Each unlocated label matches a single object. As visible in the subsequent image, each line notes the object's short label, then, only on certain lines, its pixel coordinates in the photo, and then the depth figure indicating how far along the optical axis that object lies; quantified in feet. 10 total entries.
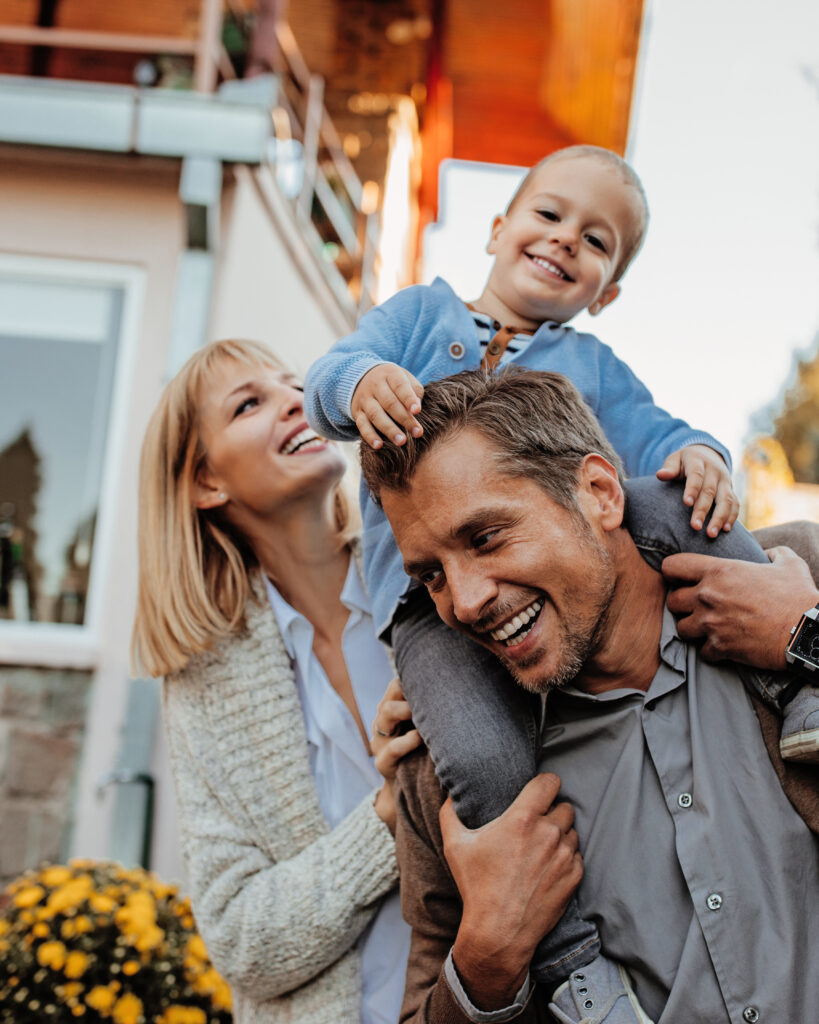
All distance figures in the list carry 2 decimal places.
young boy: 5.79
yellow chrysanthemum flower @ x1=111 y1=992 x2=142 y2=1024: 10.36
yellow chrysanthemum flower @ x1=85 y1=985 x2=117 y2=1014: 10.34
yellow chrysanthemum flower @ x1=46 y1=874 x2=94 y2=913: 11.07
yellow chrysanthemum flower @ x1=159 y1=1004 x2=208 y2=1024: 10.70
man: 5.20
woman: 7.38
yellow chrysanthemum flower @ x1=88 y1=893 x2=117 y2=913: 11.16
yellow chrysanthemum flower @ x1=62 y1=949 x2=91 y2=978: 10.44
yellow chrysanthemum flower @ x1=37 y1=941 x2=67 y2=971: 10.50
